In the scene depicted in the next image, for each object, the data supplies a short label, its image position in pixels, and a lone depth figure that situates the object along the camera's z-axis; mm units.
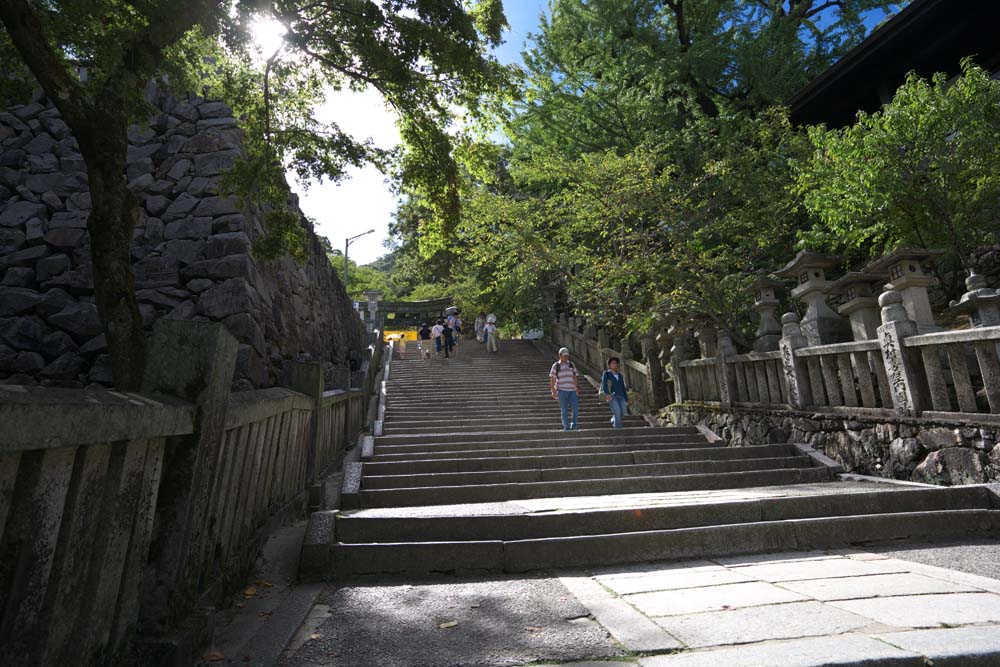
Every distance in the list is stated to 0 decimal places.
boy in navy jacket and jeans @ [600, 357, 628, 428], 9531
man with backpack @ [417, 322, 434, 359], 20128
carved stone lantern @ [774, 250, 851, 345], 7434
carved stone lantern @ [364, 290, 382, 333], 26292
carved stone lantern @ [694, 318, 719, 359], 9891
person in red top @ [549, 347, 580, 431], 9211
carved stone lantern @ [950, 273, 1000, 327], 5371
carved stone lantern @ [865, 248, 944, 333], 6230
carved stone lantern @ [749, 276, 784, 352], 8484
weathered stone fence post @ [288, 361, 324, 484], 5508
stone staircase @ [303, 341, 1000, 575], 3994
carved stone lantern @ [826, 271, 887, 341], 6730
